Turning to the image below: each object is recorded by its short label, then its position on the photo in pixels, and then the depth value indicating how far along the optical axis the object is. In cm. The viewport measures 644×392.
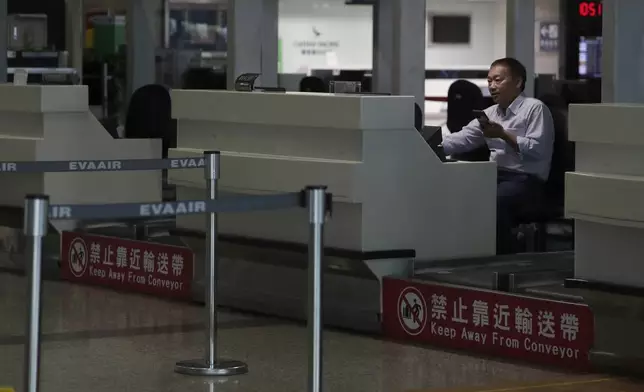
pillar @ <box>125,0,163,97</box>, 1543
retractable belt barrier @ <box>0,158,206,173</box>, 657
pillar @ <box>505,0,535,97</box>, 1284
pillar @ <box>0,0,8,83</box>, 1399
